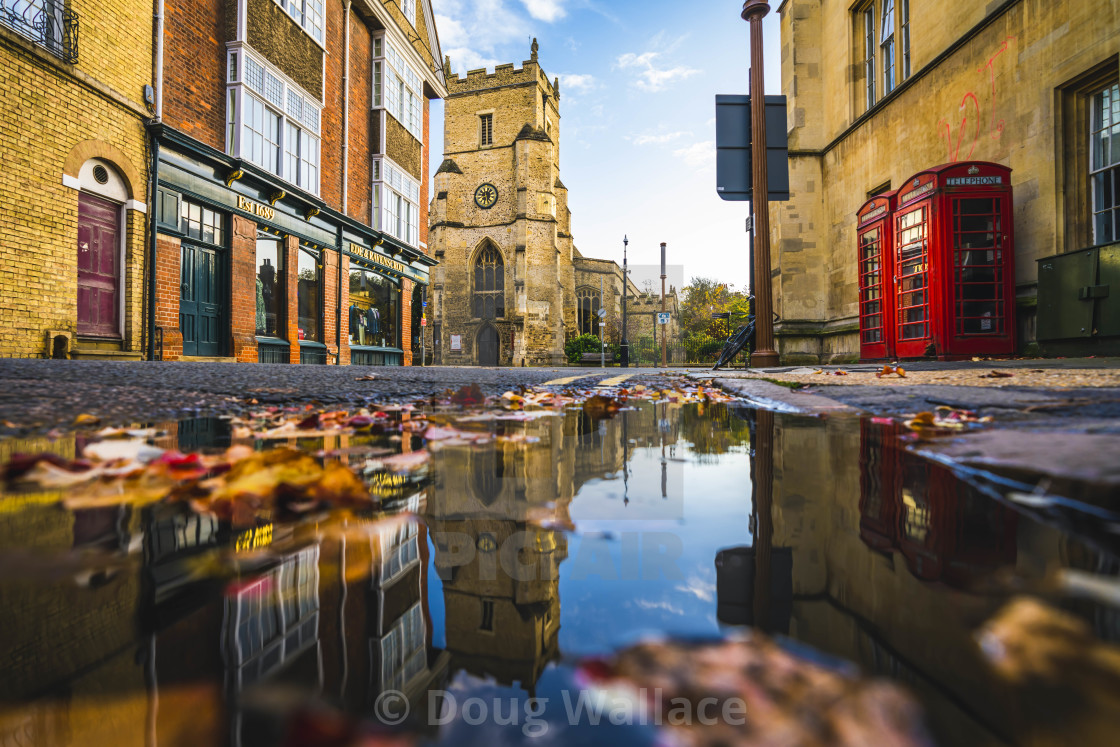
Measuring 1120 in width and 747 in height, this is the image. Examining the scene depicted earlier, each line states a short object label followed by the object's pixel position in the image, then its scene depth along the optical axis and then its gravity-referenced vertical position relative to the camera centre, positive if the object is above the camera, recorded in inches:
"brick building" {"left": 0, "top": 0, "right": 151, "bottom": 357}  263.4 +116.3
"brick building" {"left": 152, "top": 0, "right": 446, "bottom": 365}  350.6 +168.3
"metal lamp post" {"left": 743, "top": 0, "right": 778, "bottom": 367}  320.2 +119.0
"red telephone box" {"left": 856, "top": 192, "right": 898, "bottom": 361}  343.6 +70.6
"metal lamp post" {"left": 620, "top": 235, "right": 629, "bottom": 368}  893.2 +42.0
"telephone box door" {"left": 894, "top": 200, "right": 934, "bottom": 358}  303.1 +59.0
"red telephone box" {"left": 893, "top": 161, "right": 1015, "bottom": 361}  283.6 +65.9
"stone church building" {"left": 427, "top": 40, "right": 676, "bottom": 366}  1214.9 +364.8
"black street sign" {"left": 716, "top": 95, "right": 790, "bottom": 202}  328.2 +149.5
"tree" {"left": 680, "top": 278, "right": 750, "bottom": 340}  1309.1 +200.8
